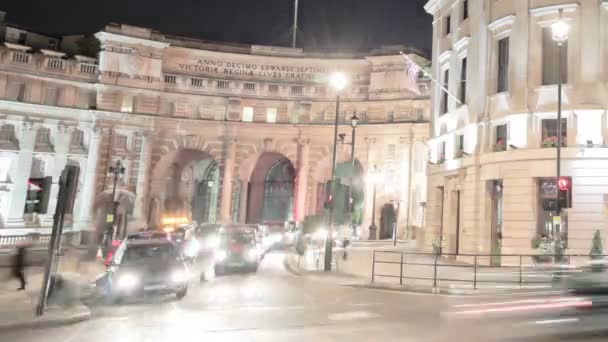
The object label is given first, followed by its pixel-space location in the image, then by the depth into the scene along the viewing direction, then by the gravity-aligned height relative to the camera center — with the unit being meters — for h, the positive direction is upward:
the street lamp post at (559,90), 18.97 +6.07
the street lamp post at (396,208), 43.22 +1.37
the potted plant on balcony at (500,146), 25.53 +4.46
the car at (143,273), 13.72 -1.98
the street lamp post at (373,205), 46.34 +1.55
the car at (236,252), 21.45 -1.86
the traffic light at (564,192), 18.72 +1.63
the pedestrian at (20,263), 15.60 -2.20
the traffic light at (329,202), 21.89 +0.72
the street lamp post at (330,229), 21.72 -0.53
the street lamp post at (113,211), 32.11 -0.66
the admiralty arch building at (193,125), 46.50 +8.93
